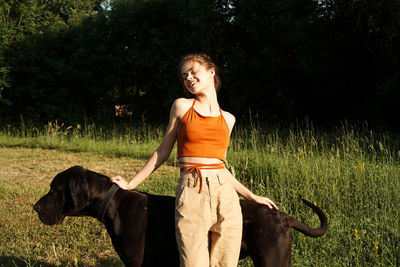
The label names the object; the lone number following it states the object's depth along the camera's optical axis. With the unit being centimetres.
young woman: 225
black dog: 246
